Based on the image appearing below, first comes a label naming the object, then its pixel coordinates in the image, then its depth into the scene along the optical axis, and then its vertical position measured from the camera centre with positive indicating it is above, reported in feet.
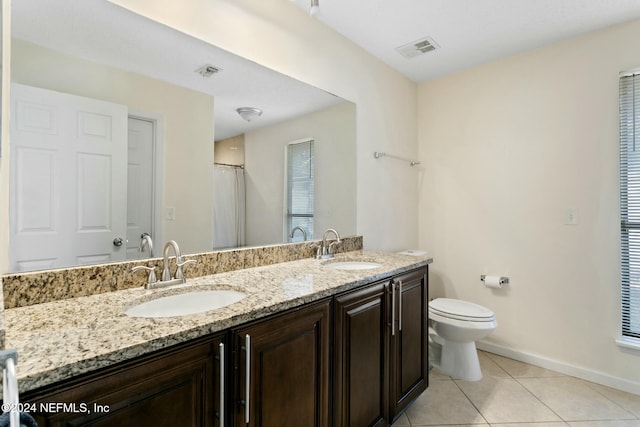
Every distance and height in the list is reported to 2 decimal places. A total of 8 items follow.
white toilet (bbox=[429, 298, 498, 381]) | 7.10 -2.76
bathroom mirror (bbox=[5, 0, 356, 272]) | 3.66 +1.57
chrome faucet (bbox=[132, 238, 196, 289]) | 4.17 -0.81
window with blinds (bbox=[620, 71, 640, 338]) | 6.88 +0.28
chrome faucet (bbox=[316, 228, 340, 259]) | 6.77 -0.76
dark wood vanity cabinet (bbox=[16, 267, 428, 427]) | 2.39 -1.66
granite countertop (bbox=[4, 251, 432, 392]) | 2.21 -1.00
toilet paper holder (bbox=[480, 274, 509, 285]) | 8.48 -1.80
